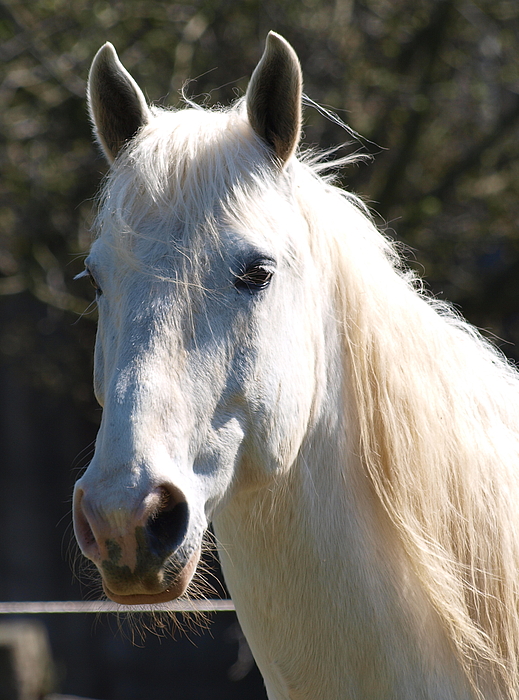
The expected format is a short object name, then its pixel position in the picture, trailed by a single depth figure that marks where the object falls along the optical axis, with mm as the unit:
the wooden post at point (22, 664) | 11770
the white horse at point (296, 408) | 8803
